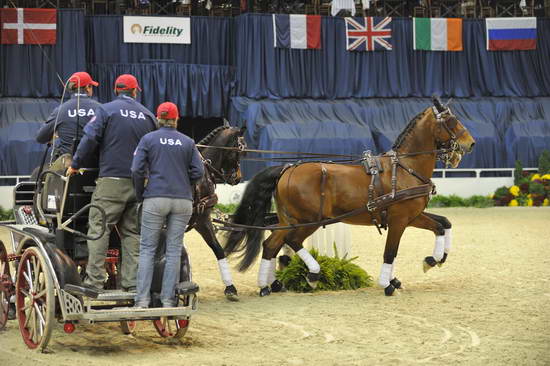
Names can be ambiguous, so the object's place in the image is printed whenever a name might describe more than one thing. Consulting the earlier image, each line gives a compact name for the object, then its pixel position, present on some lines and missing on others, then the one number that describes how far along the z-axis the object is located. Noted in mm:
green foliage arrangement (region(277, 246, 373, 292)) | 10383
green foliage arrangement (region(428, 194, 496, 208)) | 23812
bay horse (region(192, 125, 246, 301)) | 9633
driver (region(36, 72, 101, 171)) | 7375
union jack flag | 28500
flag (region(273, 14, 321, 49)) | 27938
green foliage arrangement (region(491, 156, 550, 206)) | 23891
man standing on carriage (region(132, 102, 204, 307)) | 6613
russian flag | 29297
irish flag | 28938
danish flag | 25859
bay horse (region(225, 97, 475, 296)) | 9961
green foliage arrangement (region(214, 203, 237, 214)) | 21684
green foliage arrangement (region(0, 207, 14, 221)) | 20245
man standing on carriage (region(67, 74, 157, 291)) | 6742
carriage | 6488
